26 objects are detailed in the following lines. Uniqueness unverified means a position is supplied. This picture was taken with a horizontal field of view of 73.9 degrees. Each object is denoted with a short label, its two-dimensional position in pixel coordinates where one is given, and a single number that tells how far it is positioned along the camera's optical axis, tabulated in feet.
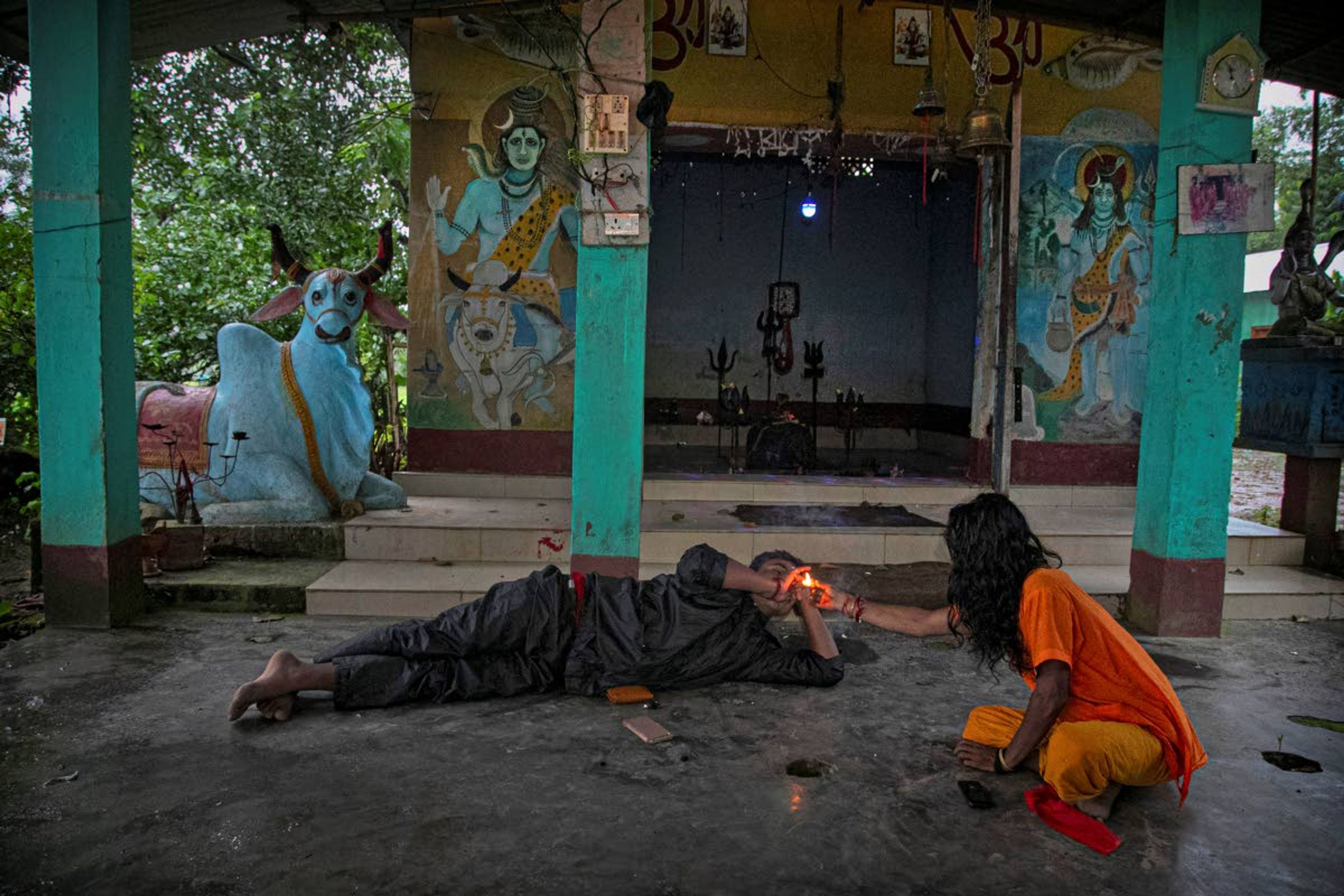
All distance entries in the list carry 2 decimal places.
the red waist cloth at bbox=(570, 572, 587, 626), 14.17
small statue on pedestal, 22.84
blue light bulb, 35.06
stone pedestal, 22.13
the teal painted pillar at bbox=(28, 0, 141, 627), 16.66
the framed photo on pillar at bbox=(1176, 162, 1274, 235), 17.39
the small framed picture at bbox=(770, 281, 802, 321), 39.40
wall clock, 17.54
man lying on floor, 13.39
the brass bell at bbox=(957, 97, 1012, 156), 19.04
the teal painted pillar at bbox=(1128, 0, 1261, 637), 17.71
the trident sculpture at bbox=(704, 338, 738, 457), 36.97
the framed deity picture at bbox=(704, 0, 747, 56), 25.95
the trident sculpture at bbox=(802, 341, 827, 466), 36.96
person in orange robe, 10.36
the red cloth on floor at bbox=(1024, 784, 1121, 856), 9.81
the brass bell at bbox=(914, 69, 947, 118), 20.63
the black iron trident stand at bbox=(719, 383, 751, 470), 30.58
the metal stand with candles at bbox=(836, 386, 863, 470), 34.09
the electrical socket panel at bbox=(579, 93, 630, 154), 17.72
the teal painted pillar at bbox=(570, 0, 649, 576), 17.72
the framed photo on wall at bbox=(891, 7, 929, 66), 26.53
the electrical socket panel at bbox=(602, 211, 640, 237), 17.74
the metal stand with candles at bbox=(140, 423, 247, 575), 19.22
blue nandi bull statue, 21.62
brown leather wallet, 13.82
